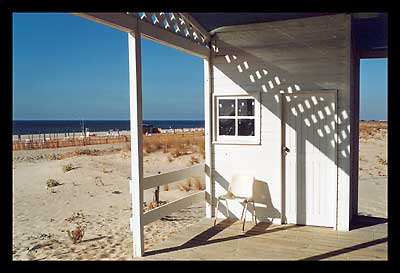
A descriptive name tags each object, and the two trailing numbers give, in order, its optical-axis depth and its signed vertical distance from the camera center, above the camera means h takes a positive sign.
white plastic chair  4.95 -0.89
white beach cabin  4.64 +0.26
